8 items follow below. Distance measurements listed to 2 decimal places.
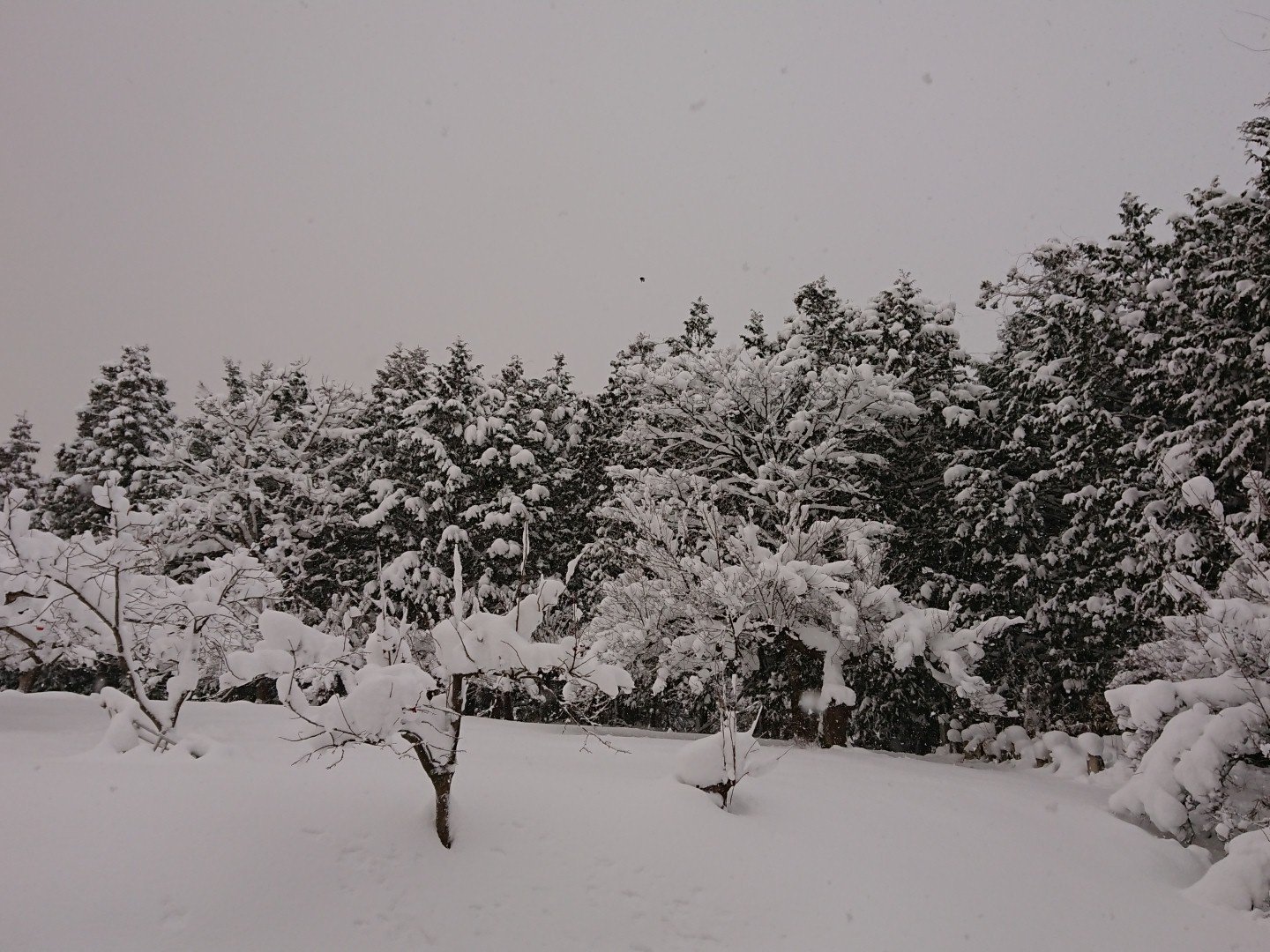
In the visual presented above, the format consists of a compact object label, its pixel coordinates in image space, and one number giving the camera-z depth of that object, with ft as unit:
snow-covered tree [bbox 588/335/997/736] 37.22
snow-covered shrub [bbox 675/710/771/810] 22.79
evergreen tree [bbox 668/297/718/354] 74.69
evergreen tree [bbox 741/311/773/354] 68.18
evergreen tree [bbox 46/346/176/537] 79.36
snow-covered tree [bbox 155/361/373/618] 67.36
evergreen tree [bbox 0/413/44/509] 102.42
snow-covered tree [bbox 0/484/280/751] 21.22
